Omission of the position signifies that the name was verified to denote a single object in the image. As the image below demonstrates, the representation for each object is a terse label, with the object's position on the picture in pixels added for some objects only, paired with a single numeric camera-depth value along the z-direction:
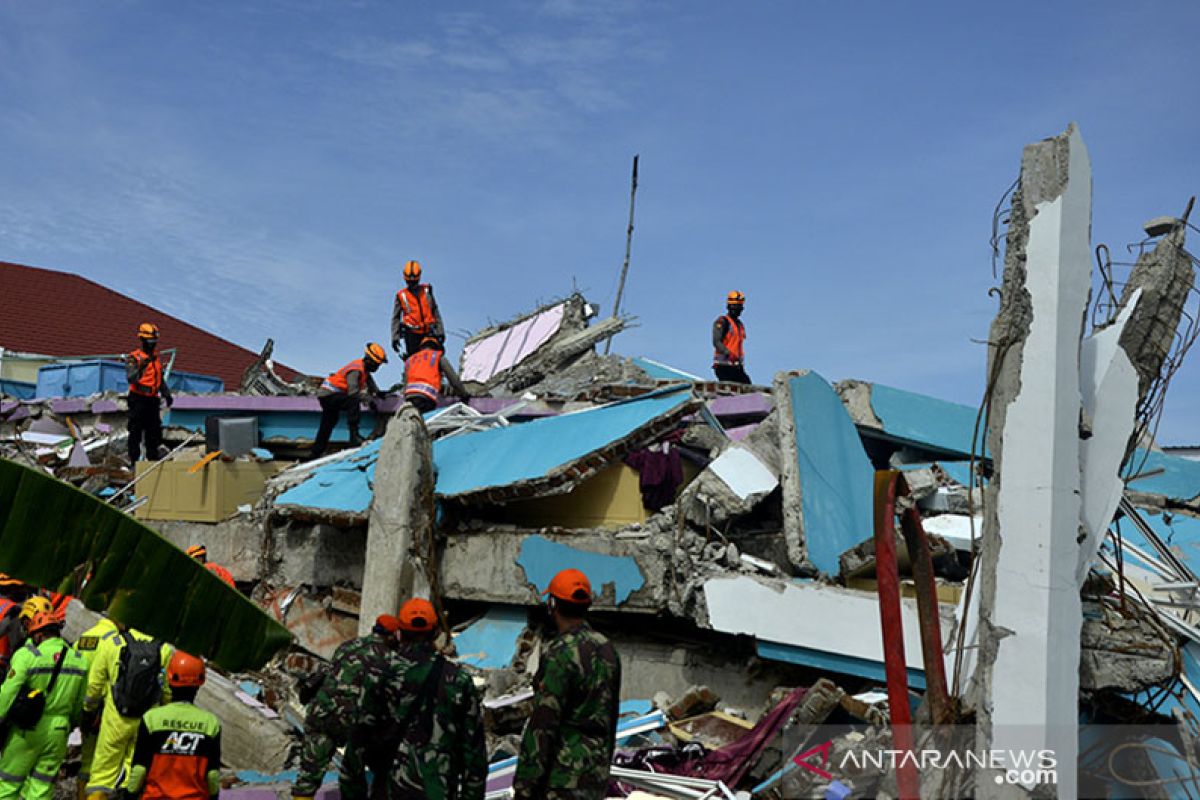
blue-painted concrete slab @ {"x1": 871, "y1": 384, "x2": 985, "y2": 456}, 10.72
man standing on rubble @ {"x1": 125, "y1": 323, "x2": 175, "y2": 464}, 11.70
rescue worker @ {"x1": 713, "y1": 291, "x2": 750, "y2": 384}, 12.75
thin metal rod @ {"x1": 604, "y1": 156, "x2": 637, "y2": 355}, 16.94
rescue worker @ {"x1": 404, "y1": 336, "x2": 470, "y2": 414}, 10.67
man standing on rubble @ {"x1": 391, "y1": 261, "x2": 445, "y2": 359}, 11.70
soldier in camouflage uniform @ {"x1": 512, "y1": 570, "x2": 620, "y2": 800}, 4.12
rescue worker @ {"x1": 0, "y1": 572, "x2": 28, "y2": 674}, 6.97
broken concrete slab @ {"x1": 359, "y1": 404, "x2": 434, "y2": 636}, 8.41
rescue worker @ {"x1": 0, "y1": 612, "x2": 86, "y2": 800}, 6.07
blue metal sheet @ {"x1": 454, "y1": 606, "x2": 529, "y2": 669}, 8.25
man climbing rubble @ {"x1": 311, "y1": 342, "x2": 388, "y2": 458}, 11.70
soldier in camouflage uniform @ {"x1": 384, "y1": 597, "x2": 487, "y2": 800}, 4.22
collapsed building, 4.80
